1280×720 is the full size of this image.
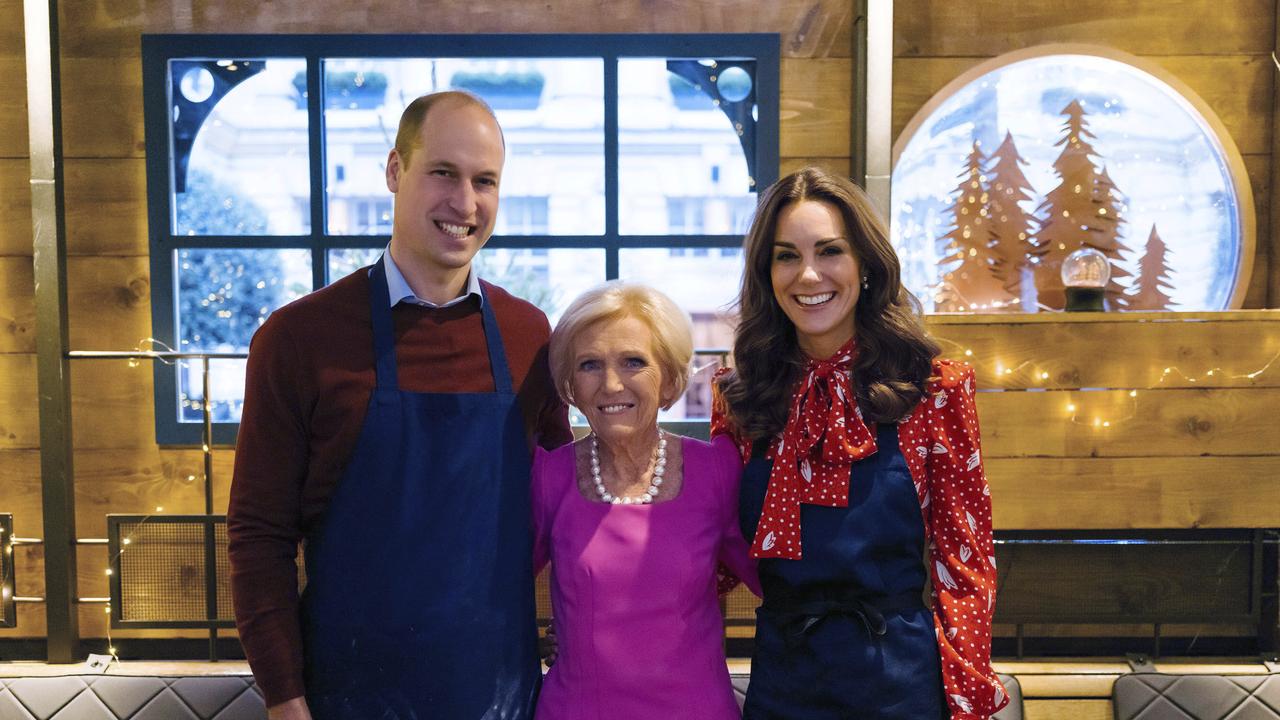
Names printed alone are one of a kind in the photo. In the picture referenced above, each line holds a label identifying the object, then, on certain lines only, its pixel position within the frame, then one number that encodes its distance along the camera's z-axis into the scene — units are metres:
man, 1.46
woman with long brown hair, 1.50
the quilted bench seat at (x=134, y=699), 2.50
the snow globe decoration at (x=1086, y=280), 3.02
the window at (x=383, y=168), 3.34
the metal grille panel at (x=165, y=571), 3.06
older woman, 1.49
